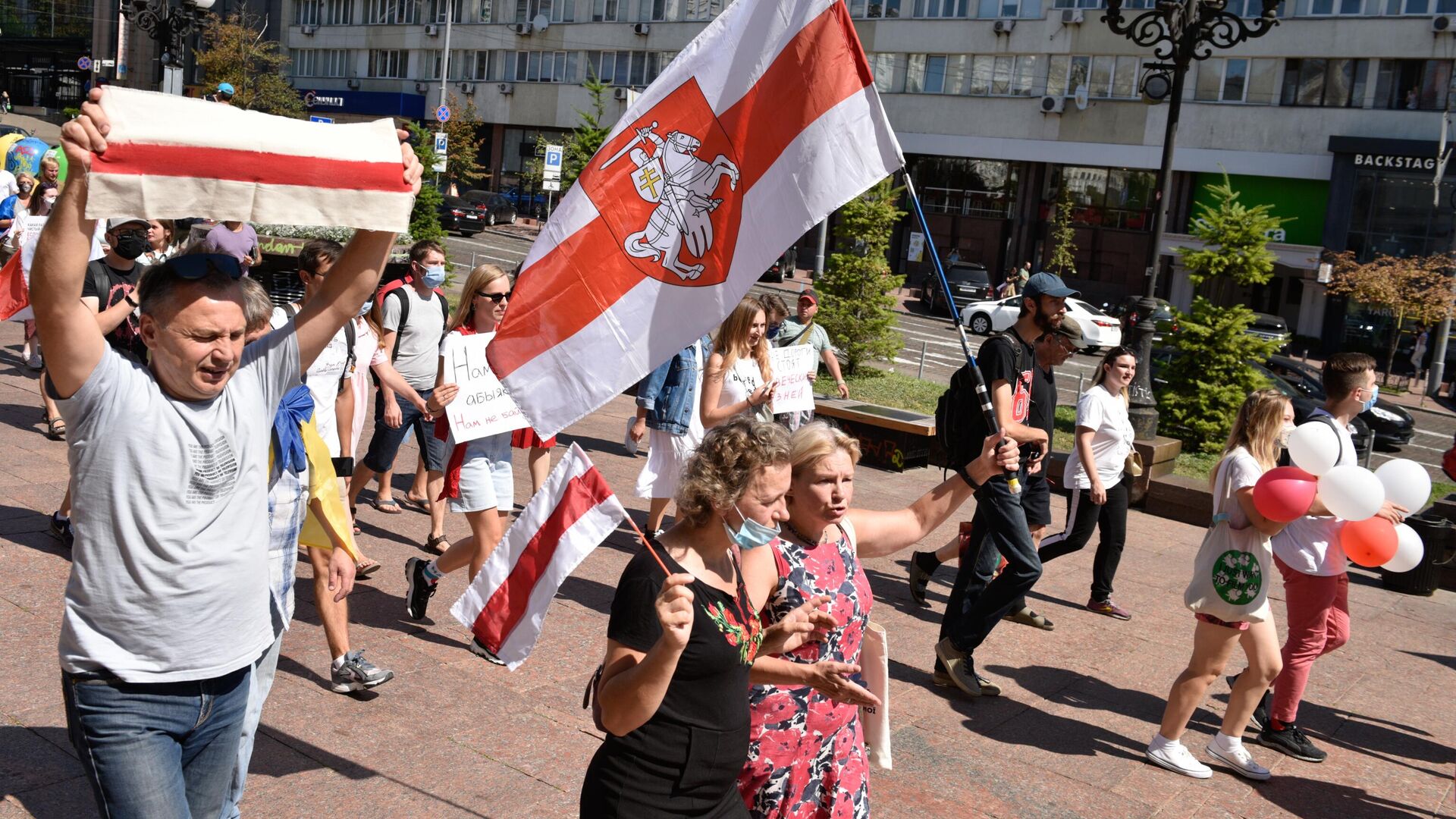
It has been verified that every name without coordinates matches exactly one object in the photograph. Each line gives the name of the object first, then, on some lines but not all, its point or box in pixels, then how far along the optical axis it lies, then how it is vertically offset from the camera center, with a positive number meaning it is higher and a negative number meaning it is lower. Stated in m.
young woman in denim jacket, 8.27 -1.37
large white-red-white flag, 4.01 +0.07
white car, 34.50 -1.84
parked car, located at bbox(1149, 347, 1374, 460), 18.00 -2.05
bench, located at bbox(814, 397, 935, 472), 12.67 -1.92
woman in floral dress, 3.66 -1.20
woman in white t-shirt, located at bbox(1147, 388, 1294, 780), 5.71 -1.63
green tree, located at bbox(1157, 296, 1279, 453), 15.88 -1.31
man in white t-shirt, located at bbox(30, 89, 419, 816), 2.80 -0.77
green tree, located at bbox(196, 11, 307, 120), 49.81 +4.12
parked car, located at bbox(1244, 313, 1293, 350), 32.12 -1.30
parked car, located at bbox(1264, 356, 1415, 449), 22.70 -2.32
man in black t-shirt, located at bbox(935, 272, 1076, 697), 6.21 -1.29
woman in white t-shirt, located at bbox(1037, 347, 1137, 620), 8.23 -1.34
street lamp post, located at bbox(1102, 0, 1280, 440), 14.71 +2.25
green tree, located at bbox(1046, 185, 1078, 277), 47.75 +0.48
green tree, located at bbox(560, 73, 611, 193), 23.31 +1.21
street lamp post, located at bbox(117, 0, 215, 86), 18.39 +2.09
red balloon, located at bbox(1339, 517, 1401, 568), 5.93 -1.16
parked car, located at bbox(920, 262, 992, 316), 40.53 -1.31
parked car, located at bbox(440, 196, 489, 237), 47.62 -0.76
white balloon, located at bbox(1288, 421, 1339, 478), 5.95 -0.77
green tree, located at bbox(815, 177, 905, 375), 20.27 -0.83
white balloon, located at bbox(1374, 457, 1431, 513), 6.21 -0.93
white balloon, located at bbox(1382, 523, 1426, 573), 6.24 -1.24
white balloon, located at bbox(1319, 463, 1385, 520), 5.77 -0.92
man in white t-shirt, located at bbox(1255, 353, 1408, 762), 6.11 -1.52
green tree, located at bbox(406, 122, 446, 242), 22.27 -0.39
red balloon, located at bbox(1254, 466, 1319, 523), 5.51 -0.92
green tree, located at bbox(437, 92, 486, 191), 57.16 +2.24
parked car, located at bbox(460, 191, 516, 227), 52.12 -0.30
